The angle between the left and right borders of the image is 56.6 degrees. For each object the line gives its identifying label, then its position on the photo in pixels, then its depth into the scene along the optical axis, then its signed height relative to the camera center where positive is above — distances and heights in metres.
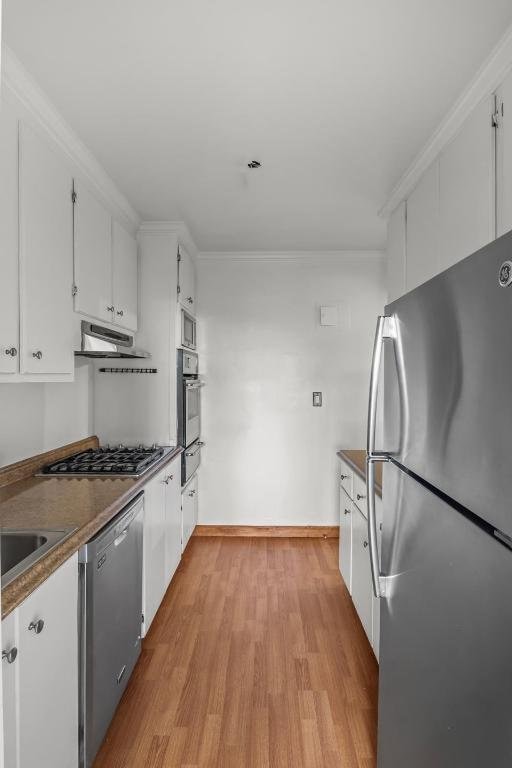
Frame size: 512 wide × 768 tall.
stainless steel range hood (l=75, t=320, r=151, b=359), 2.24 +0.24
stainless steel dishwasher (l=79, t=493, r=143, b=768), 1.55 -0.86
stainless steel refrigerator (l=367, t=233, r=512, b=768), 0.74 -0.25
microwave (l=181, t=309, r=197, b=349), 3.40 +0.45
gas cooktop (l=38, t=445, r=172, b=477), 2.35 -0.39
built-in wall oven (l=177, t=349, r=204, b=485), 3.26 -0.16
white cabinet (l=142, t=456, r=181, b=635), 2.36 -0.82
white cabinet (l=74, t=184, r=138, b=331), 2.25 +0.68
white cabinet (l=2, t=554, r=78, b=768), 1.13 -0.77
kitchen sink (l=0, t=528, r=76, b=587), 1.49 -0.48
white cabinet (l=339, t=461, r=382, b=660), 2.20 -0.89
